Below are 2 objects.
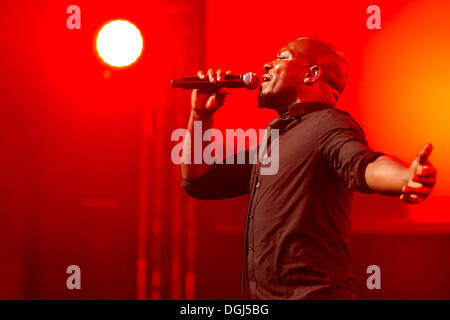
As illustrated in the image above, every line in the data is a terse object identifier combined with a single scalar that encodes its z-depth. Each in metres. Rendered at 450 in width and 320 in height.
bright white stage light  4.29
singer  3.04
